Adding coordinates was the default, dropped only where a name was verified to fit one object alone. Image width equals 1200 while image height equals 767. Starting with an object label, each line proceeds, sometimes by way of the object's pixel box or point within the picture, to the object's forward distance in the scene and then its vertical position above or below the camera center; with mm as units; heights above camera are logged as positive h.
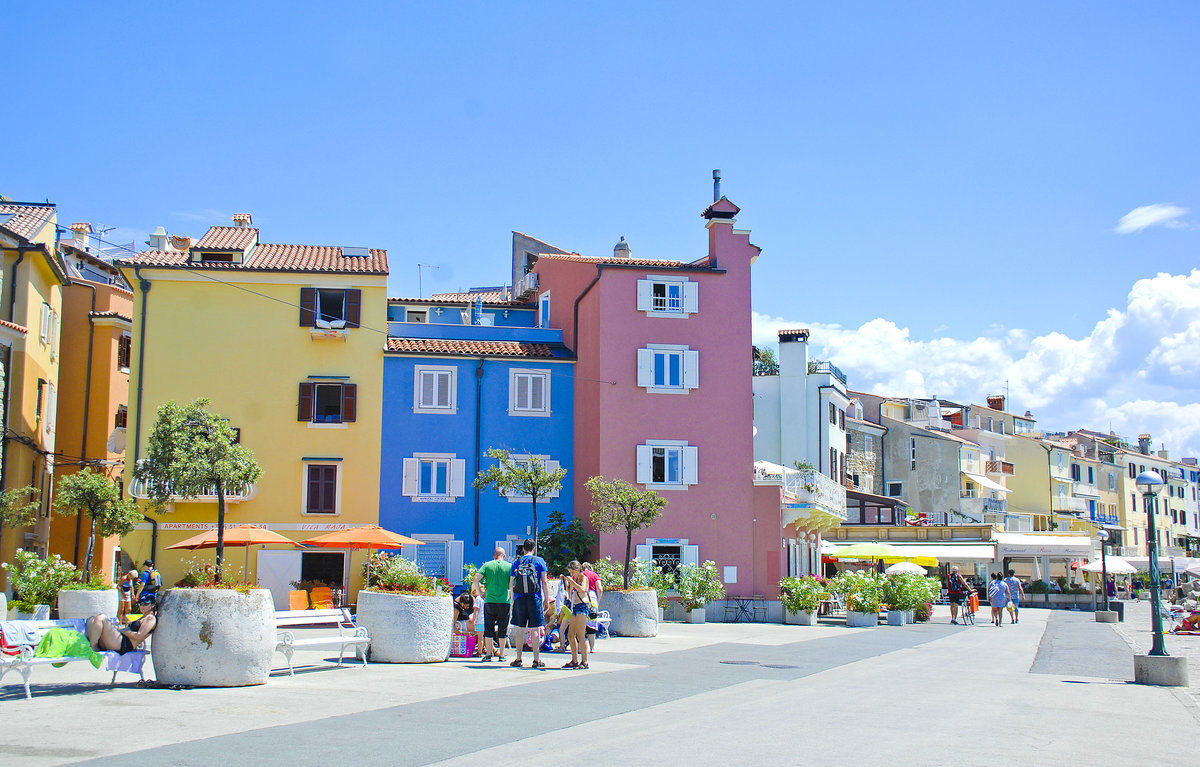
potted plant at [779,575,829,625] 31219 -1703
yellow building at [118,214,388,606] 33594 +4890
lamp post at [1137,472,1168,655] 16781 -186
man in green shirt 16281 -933
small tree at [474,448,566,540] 31188 +1646
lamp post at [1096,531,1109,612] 42269 -1091
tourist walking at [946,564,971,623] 35656 -1638
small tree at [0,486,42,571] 29453 +660
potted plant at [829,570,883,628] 30500 -1652
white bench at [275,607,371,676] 14040 -1337
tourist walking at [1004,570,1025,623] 38344 -1949
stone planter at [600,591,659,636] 23328 -1597
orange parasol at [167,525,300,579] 27656 -77
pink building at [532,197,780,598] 34750 +4218
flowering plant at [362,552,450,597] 16125 -724
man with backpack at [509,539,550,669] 15578 -856
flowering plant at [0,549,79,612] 22891 -949
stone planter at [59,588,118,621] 21609 -1340
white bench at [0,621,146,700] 11500 -1325
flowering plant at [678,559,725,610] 31062 -1369
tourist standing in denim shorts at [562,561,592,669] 15820 -1080
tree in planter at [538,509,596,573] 33594 -242
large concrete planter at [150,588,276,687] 12422 -1162
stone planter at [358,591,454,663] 15844 -1272
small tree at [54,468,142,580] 30203 +879
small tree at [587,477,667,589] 30625 +933
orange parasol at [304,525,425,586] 28156 -81
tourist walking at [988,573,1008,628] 34781 -1879
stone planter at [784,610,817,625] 31516 -2260
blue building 34625 +3382
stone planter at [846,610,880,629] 30438 -2212
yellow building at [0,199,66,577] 31172 +5456
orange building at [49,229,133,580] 39000 +5151
